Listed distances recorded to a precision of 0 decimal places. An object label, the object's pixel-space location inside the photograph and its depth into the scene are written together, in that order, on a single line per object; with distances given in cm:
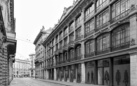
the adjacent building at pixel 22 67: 11367
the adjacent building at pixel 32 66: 9251
